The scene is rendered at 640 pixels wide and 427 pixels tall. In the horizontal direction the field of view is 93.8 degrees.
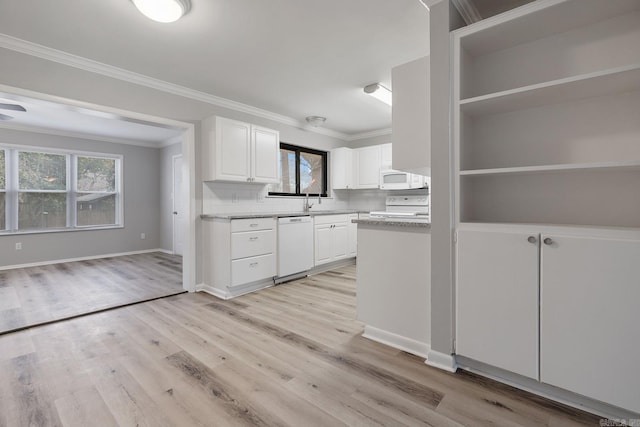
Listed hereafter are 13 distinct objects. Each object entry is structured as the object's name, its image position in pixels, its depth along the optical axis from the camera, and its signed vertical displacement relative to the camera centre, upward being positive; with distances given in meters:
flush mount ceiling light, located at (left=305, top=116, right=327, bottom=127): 4.66 +1.41
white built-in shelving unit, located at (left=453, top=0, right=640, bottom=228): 1.58 +0.57
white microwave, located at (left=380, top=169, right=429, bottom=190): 4.79 +0.46
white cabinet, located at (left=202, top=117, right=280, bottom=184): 3.52 +0.74
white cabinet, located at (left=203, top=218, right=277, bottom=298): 3.32 -0.52
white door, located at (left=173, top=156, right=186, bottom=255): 6.21 +0.09
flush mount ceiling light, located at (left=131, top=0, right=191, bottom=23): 1.94 +1.34
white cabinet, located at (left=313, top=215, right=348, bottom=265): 4.37 -0.44
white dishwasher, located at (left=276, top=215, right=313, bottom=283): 3.84 -0.49
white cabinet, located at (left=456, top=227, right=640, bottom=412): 1.36 -0.51
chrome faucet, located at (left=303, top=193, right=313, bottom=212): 5.12 +0.10
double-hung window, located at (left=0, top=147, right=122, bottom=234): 5.02 +0.39
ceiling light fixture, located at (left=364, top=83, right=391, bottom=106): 3.45 +1.39
